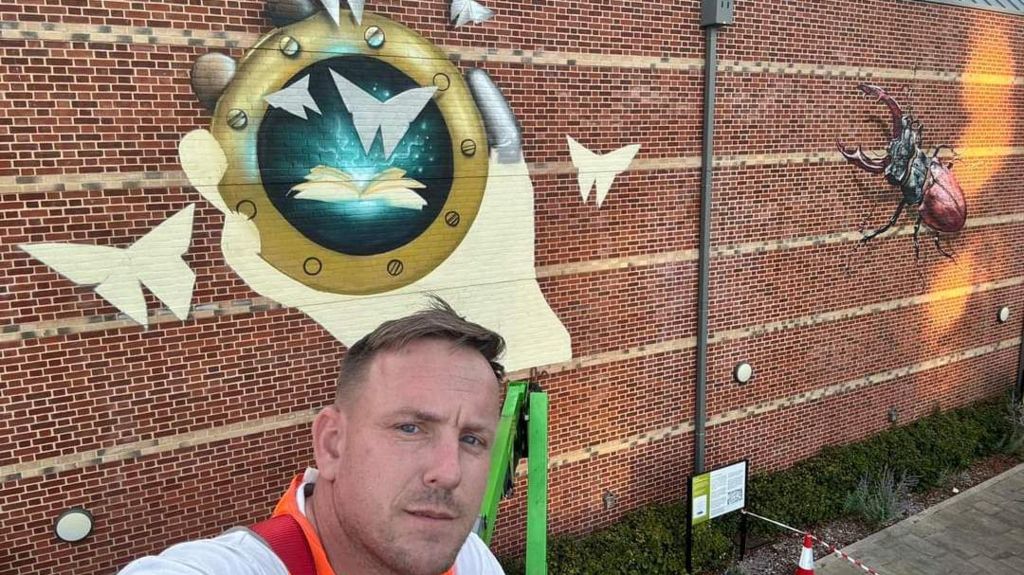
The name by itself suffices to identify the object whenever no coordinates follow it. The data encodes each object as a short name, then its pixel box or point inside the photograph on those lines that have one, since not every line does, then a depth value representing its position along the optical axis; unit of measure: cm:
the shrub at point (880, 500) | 941
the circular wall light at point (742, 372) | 922
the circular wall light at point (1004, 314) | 1253
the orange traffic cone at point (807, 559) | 740
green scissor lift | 537
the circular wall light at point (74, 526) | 551
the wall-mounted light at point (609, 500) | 854
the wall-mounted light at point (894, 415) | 1123
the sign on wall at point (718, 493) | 798
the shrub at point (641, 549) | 781
